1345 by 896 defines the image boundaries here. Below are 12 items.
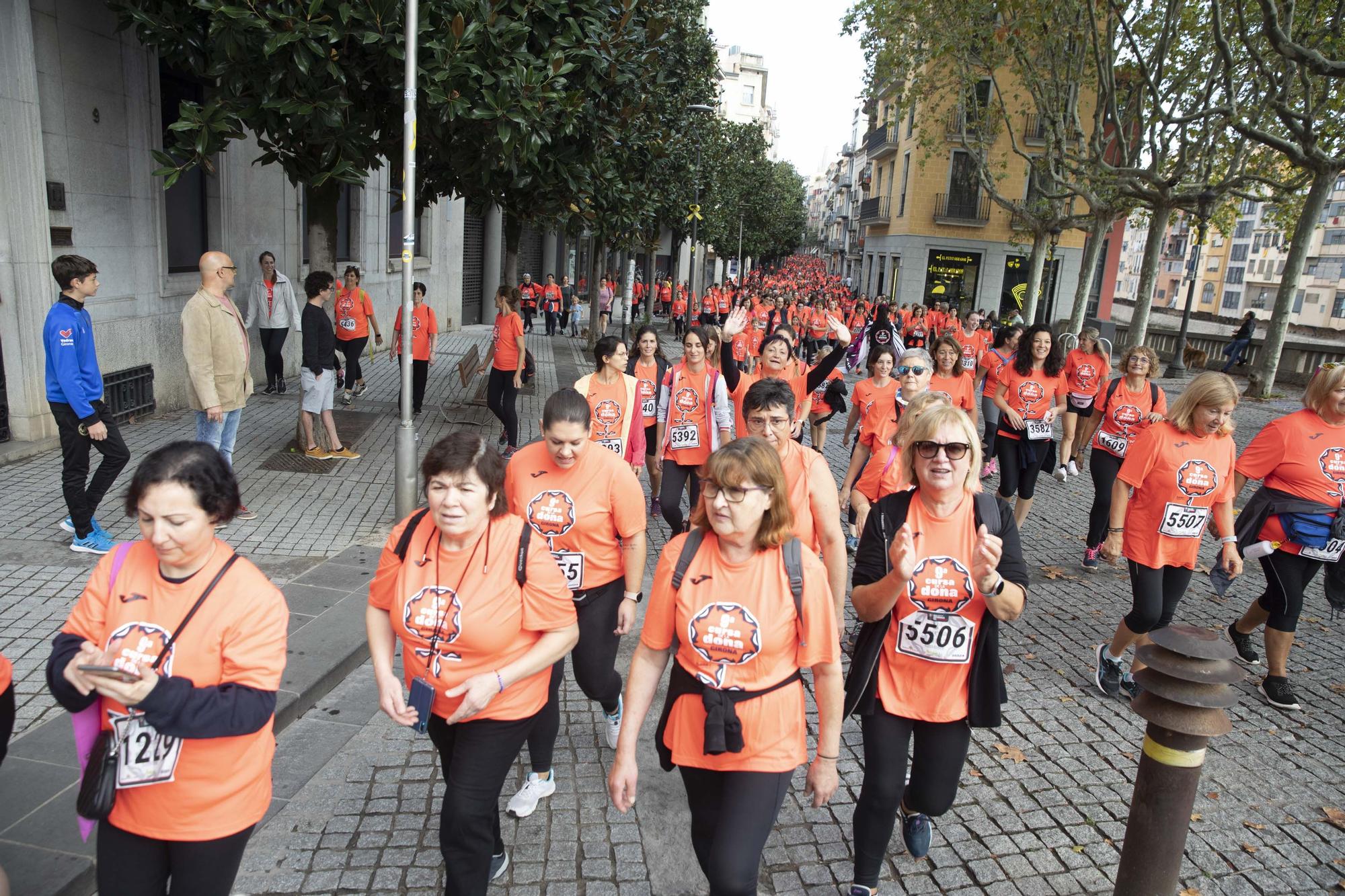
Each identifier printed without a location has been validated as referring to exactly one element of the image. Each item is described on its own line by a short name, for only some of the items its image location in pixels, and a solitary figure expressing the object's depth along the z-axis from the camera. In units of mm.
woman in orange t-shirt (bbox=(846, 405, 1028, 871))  3289
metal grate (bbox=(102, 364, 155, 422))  10383
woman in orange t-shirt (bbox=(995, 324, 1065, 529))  8172
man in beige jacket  7047
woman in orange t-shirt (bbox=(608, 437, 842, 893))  2834
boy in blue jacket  6047
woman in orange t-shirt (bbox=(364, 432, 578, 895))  2949
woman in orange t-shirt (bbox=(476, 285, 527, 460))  10758
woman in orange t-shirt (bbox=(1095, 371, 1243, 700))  5152
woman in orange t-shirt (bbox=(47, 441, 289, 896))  2455
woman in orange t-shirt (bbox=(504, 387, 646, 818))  3932
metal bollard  3064
